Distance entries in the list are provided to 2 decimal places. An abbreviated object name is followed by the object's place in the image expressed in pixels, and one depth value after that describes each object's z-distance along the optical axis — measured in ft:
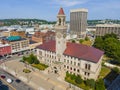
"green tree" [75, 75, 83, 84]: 134.25
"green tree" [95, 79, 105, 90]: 115.52
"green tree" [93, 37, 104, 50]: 223.69
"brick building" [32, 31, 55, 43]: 294.00
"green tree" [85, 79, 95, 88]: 128.53
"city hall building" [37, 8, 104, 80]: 138.23
